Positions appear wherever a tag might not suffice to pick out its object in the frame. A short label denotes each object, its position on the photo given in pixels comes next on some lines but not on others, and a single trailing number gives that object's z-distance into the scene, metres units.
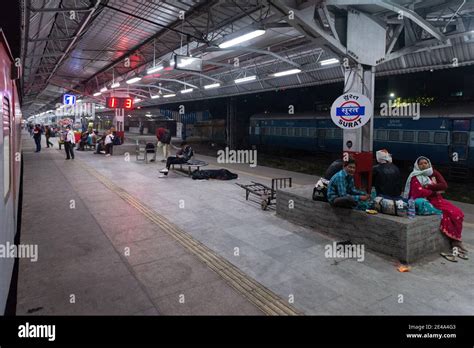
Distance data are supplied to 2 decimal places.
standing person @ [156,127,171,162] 16.52
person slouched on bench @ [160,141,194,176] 13.19
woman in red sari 5.55
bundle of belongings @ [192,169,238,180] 12.34
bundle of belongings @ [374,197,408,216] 5.37
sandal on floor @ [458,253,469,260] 5.32
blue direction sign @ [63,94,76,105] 24.03
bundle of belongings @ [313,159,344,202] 6.45
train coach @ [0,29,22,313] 3.08
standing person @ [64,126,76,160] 16.94
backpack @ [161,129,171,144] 16.53
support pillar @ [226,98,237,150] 26.22
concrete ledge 5.07
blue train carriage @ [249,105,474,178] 12.89
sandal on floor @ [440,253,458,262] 5.24
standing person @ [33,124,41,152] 21.16
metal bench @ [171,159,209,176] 12.81
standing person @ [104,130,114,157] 19.84
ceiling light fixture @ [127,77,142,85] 15.98
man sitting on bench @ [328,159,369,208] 5.77
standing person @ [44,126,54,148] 24.36
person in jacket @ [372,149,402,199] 6.06
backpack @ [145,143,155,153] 17.36
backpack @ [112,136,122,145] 21.25
